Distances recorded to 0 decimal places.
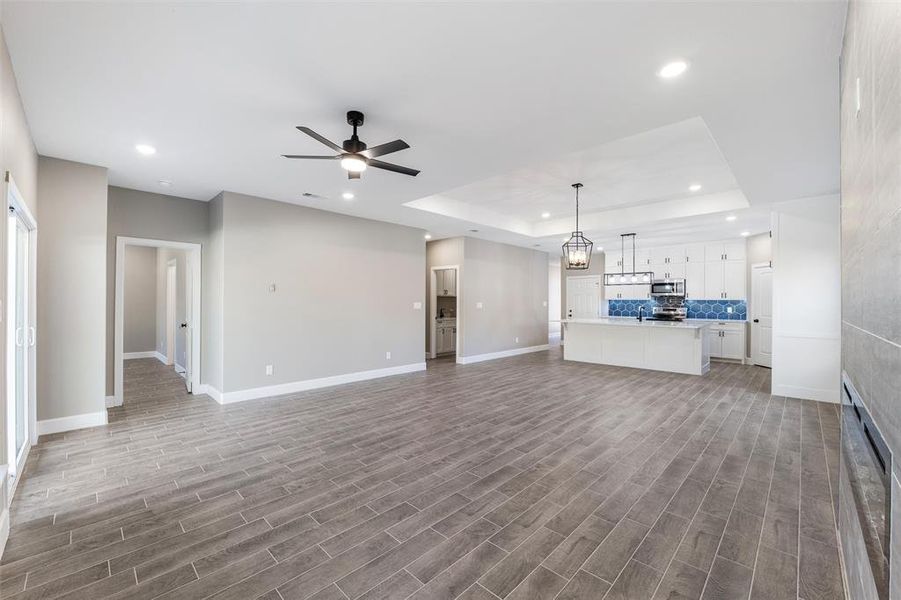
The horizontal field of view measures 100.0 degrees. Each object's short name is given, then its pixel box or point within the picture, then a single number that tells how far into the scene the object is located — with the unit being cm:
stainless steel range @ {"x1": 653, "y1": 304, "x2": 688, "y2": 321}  873
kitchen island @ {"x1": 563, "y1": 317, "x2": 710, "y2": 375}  682
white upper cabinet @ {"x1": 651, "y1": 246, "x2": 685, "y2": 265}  909
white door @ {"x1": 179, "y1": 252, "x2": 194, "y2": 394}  560
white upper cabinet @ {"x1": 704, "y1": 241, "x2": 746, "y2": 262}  831
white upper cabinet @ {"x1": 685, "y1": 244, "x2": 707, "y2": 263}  879
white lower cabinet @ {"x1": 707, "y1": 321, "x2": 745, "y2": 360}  814
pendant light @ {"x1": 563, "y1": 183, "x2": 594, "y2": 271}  555
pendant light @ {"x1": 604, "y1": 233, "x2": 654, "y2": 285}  867
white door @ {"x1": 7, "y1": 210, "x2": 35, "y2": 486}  293
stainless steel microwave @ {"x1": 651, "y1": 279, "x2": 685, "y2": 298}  886
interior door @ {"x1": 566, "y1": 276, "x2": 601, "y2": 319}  1083
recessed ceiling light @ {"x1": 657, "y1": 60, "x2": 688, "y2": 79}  227
